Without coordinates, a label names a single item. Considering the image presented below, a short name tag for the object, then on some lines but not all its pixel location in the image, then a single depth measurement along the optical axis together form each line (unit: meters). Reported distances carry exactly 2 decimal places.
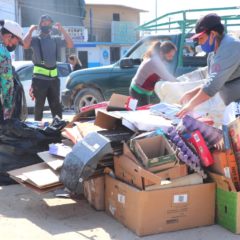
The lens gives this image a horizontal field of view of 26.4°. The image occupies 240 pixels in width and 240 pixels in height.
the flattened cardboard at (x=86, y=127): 4.81
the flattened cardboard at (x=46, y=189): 4.45
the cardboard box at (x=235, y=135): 4.08
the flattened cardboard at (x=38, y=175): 4.46
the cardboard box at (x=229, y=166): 4.12
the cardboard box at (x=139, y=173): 3.99
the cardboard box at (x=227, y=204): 4.05
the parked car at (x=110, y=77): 8.98
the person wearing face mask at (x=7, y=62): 5.68
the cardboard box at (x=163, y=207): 4.03
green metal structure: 9.01
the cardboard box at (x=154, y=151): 4.11
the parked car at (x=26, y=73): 13.46
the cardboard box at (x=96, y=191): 4.60
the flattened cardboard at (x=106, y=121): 4.84
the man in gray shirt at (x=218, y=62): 4.41
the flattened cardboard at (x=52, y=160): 4.66
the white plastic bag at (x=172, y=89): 6.39
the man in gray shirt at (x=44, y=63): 7.40
